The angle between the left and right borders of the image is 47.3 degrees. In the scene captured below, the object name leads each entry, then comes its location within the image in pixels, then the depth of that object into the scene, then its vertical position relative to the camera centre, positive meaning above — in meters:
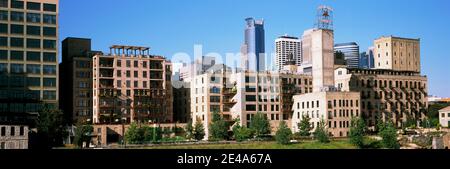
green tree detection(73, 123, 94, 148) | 83.88 -5.66
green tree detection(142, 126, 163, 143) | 91.12 -6.11
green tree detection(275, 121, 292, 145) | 85.69 -6.01
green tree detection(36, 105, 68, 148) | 80.56 -4.45
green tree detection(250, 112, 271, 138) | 99.69 -4.96
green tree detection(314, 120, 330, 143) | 88.25 -6.11
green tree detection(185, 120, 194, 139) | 99.14 -5.98
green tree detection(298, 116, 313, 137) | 99.44 -5.37
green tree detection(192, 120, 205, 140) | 99.38 -6.11
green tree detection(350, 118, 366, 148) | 81.75 -5.57
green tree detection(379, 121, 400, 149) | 78.69 -5.88
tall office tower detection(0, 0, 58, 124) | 92.00 +8.12
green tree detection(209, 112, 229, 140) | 96.44 -5.58
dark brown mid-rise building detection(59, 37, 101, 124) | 105.56 +3.73
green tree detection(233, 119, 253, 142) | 92.76 -6.13
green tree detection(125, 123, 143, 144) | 89.00 -5.96
